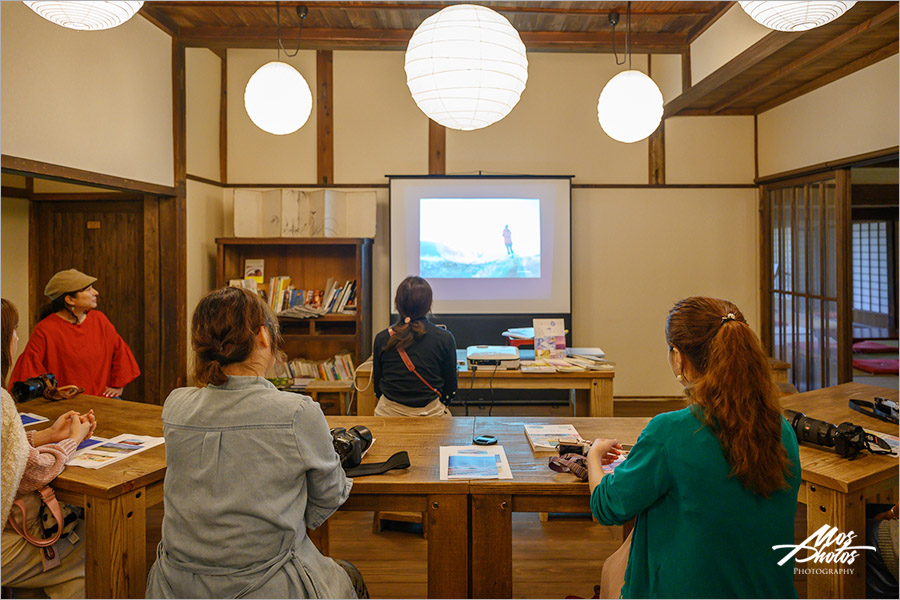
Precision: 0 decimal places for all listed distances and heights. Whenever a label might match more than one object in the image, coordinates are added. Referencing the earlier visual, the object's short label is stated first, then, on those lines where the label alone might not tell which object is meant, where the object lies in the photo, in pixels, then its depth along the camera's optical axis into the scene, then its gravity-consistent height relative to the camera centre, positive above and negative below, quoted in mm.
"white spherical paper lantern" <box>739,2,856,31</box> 1761 +899
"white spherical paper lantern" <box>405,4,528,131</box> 1890 +798
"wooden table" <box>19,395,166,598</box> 1477 -575
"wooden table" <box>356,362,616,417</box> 3133 -480
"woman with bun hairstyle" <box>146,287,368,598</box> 1240 -388
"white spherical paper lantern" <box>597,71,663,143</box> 3230 +1104
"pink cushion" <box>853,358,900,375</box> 5645 -716
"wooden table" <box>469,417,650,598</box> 1538 -578
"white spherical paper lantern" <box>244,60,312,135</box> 3193 +1145
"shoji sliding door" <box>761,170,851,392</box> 4109 +153
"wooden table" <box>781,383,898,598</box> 1474 -531
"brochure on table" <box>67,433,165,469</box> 1653 -468
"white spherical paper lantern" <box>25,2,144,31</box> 1708 +880
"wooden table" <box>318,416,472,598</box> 1541 -574
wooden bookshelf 4852 +232
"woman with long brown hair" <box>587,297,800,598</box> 1154 -386
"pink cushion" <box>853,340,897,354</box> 6500 -605
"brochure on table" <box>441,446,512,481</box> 1596 -493
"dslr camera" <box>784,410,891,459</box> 1627 -414
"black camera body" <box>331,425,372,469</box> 1618 -431
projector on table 3254 -359
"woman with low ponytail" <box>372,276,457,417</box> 2648 -292
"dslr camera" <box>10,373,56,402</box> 2373 -374
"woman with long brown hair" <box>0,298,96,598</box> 1508 -493
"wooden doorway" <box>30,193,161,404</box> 4262 +353
